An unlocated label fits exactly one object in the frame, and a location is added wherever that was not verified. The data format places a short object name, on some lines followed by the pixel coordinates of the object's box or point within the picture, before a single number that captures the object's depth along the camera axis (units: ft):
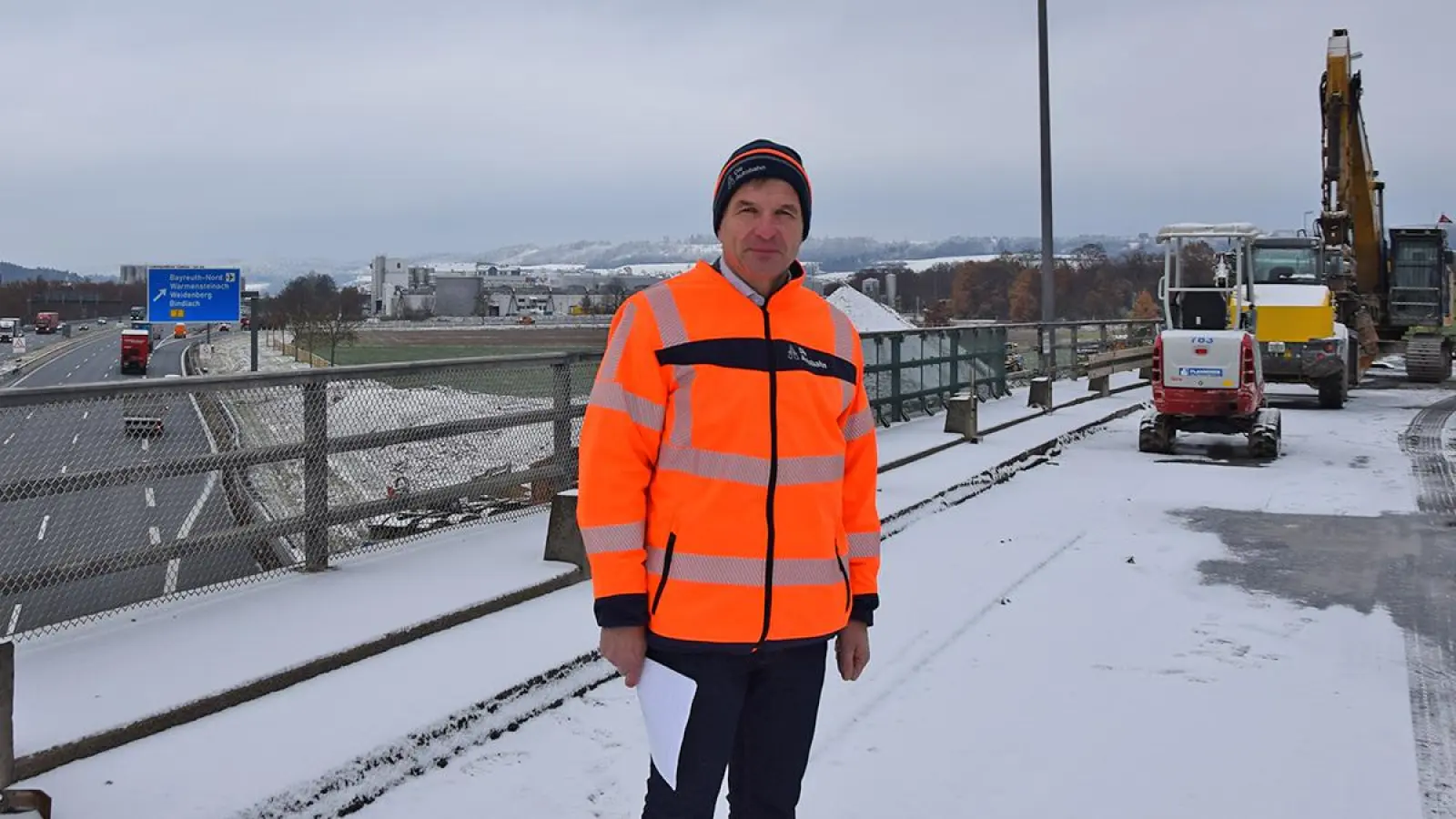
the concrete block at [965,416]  53.52
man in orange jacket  9.98
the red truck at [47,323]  463.83
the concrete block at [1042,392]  67.97
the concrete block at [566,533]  26.89
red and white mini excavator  50.67
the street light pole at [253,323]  99.90
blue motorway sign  133.18
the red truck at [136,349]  214.48
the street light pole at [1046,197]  78.79
